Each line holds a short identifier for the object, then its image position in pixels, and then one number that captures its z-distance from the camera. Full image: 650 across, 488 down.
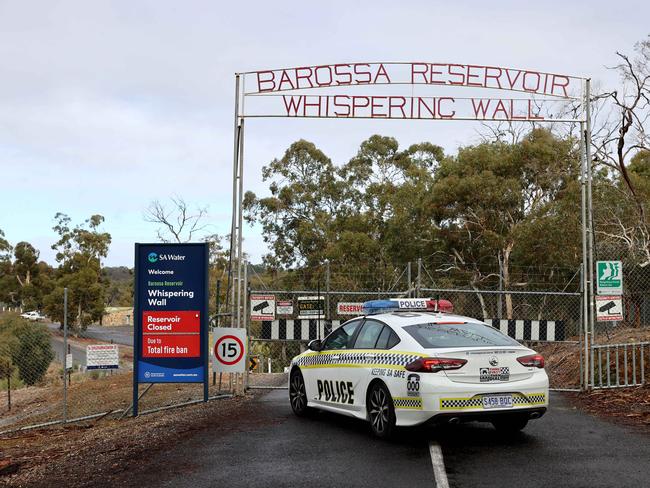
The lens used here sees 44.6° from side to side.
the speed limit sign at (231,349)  13.51
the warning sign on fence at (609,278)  13.55
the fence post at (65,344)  12.29
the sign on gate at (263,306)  14.98
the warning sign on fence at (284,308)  16.98
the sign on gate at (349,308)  17.06
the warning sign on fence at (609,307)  13.51
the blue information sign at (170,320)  12.58
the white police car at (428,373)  8.20
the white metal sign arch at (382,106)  14.19
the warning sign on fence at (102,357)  14.88
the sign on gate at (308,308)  15.66
